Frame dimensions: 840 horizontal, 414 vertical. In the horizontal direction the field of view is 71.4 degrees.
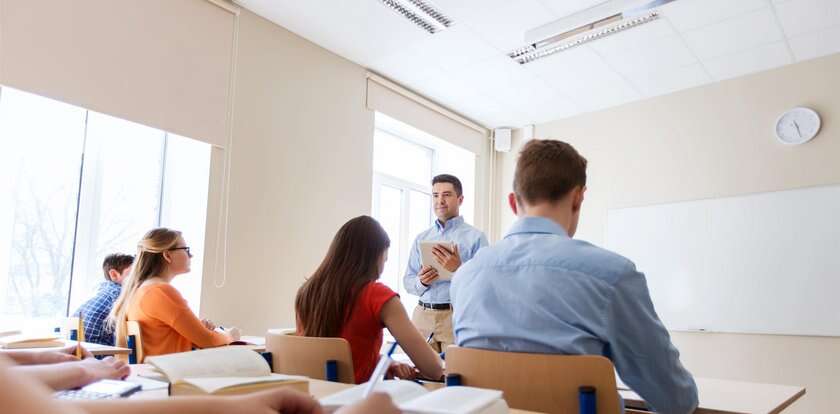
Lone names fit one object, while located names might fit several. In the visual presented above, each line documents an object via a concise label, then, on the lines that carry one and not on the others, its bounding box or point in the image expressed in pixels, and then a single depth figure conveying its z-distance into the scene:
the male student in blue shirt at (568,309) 1.28
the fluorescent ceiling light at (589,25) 3.77
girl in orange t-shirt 2.70
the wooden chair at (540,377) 1.12
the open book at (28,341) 2.21
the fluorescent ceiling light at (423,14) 3.90
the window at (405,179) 5.70
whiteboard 4.28
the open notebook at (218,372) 0.82
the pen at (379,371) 0.63
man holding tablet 3.47
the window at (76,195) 3.23
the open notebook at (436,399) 0.67
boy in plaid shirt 3.02
